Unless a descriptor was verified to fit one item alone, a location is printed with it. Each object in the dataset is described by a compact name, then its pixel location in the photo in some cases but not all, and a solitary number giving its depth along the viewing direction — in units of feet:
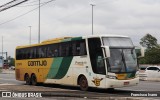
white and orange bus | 66.95
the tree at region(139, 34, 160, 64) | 358.43
